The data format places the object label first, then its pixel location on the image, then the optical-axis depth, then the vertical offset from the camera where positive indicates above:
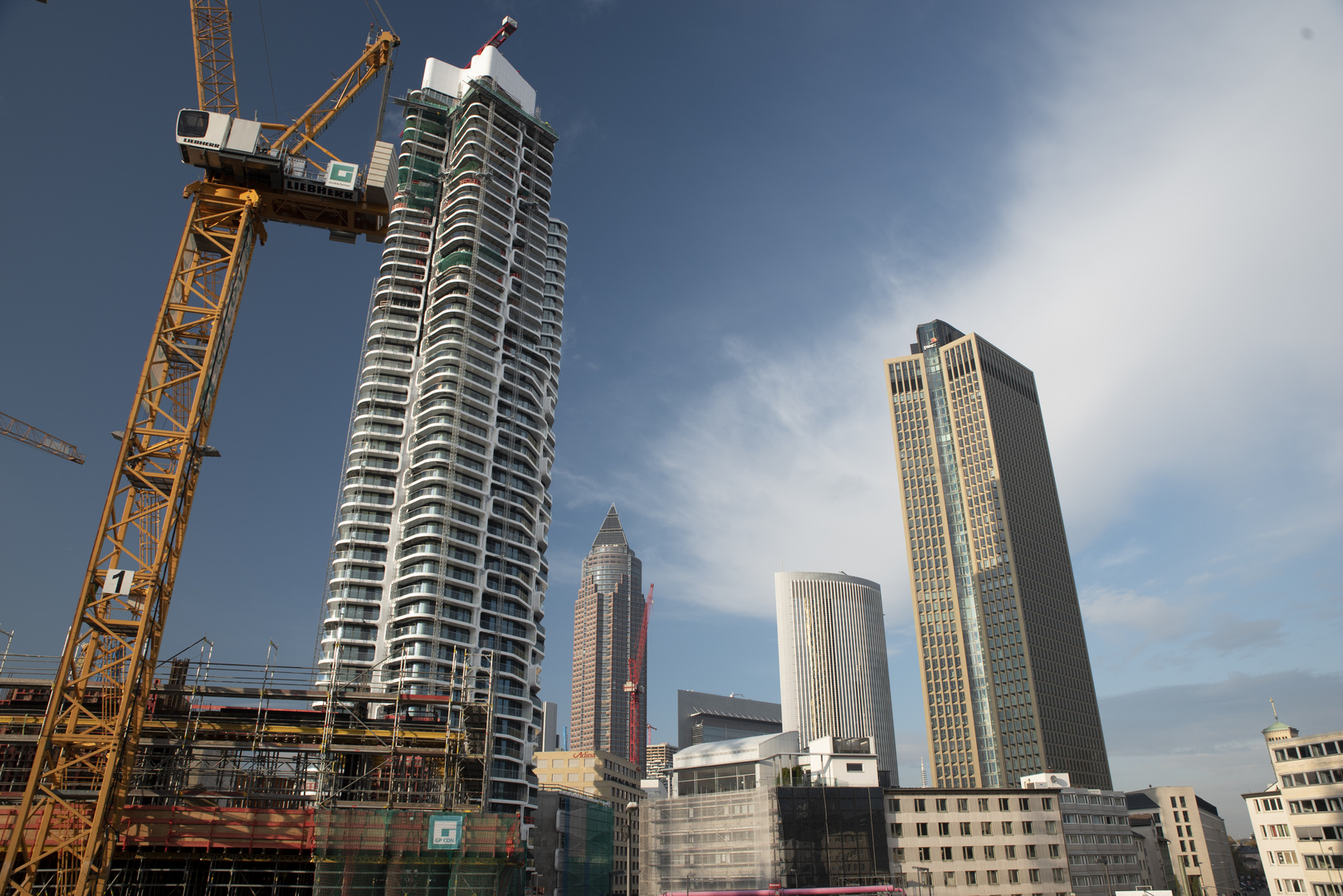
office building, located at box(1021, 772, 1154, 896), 100.88 -2.43
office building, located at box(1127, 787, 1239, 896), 174.00 -3.52
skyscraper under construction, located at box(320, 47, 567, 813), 106.25 +53.23
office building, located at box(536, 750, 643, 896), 183.12 +8.86
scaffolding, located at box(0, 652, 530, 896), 47.22 +1.76
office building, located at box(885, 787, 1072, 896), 90.62 -2.04
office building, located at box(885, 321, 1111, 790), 178.00 +31.22
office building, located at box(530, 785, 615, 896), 136.75 -2.97
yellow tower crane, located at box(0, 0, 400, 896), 43.90 +20.35
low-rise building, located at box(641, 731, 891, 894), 87.56 +0.14
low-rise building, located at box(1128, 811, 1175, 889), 142.88 -5.25
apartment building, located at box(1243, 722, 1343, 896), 94.94 -0.13
